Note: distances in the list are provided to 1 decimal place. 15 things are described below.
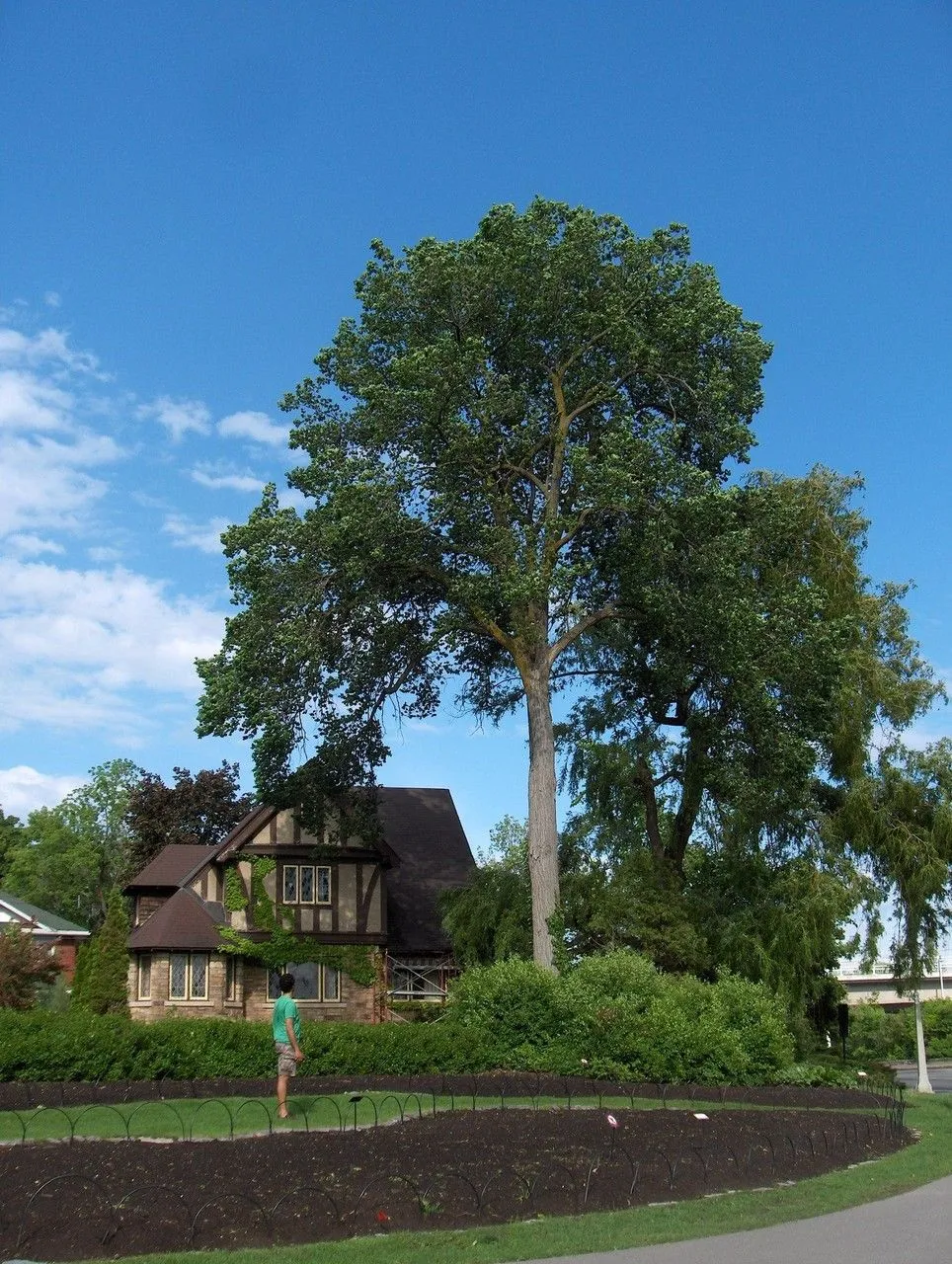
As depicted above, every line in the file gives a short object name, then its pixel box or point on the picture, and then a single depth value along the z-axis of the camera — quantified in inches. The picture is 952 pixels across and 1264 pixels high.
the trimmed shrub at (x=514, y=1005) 861.8
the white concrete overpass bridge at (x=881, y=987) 2755.9
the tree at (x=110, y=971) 1450.5
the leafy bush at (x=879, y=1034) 1955.0
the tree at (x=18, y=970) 1107.9
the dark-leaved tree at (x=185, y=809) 2010.3
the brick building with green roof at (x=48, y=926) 2043.6
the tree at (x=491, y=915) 1161.4
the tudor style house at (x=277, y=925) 1347.2
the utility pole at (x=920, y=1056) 1152.8
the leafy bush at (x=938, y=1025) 2215.8
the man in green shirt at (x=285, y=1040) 576.4
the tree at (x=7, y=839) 2957.7
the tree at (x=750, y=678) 1031.6
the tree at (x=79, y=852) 2775.6
